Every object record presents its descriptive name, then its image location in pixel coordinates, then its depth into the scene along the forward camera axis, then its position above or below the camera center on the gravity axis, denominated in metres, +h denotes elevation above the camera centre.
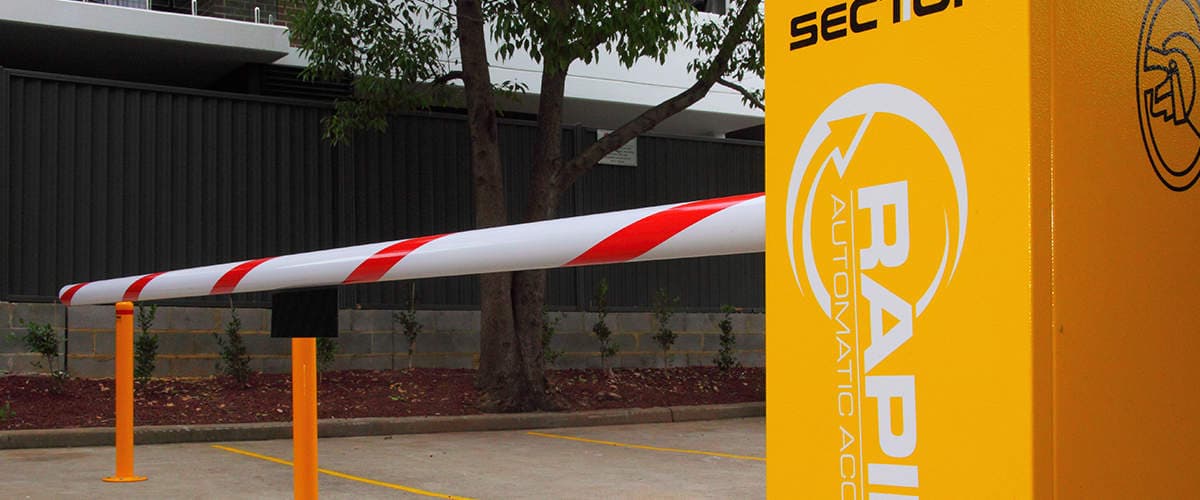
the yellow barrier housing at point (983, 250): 1.09 +0.01
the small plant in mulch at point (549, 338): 14.67 -0.90
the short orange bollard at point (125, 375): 5.93 -0.54
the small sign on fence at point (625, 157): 16.62 +1.48
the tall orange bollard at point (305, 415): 3.04 -0.38
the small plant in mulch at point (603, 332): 15.32 -0.85
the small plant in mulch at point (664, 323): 15.88 -0.78
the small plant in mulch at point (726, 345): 16.00 -1.08
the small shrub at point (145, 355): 12.05 -0.88
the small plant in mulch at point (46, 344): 11.62 -0.74
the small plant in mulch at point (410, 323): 14.29 -0.67
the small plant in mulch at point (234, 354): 12.70 -0.92
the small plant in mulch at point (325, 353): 13.11 -0.94
